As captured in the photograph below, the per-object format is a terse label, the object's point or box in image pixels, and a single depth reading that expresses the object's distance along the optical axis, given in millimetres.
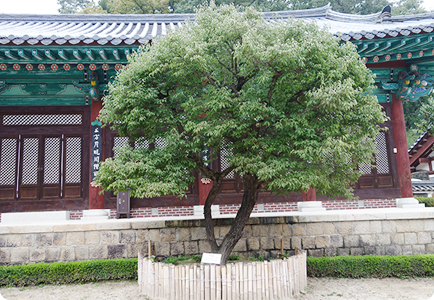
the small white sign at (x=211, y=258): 4981
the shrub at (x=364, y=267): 6402
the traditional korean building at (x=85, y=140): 7383
